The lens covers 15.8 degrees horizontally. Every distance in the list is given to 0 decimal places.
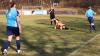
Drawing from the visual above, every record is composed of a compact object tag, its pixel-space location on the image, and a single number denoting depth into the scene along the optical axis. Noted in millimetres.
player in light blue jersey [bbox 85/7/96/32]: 25734
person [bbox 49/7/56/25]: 33575
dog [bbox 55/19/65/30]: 28980
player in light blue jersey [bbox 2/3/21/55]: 14156
